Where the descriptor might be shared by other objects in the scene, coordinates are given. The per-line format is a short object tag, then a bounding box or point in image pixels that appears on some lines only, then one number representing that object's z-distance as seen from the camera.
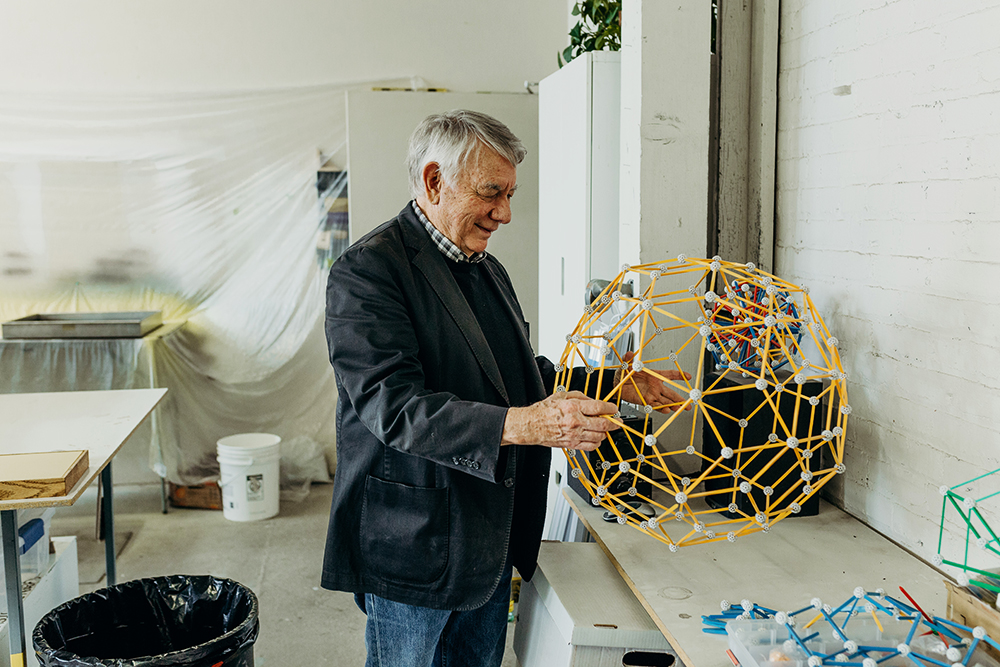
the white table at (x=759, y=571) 1.45
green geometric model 1.48
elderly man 1.49
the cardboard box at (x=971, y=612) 1.15
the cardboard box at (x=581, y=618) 1.49
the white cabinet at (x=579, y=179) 2.65
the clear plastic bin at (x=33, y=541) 2.38
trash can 2.02
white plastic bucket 3.98
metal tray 4.00
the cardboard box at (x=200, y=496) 4.27
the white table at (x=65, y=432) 1.99
